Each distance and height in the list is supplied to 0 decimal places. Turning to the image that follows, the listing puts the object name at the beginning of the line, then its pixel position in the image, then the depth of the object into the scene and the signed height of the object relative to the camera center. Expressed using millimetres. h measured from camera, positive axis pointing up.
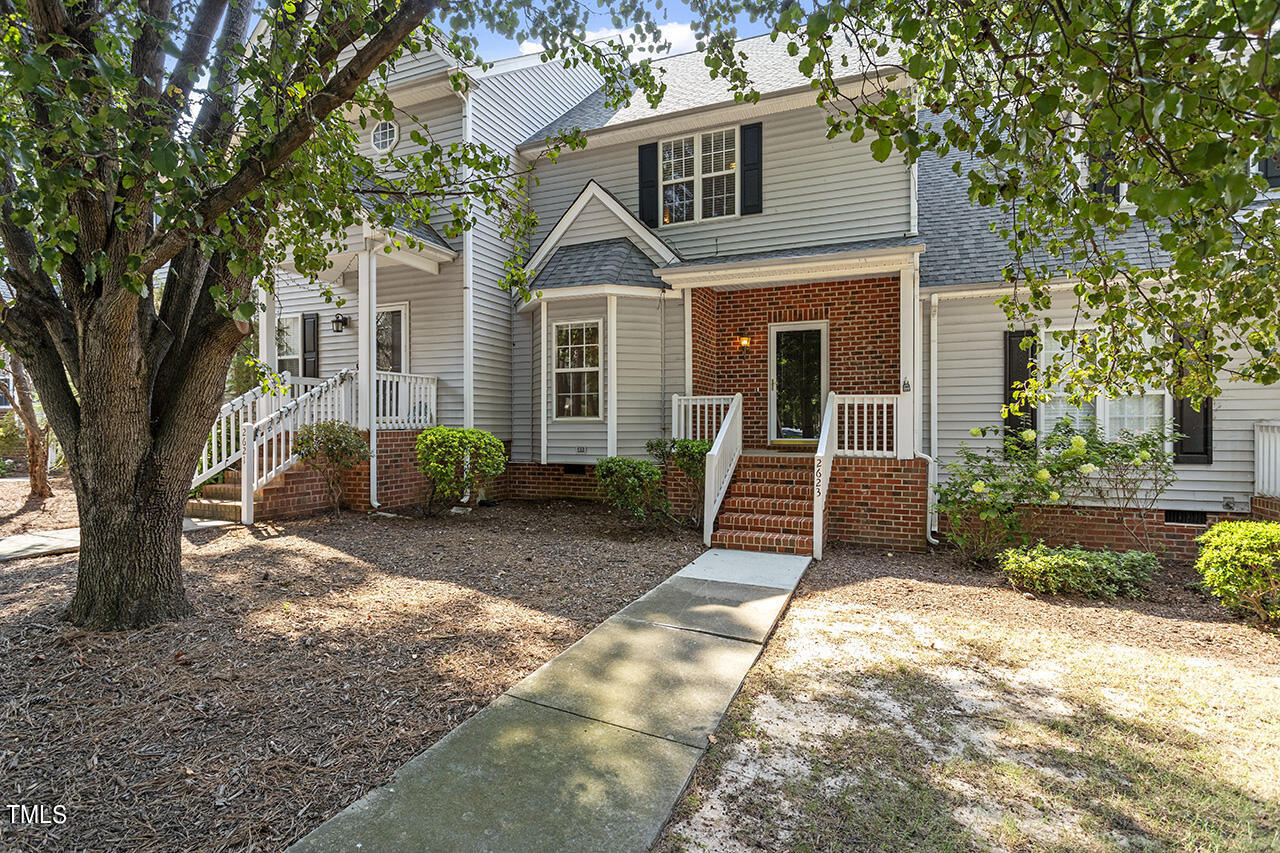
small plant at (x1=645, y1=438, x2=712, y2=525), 7645 -556
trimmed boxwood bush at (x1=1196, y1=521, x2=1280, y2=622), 4598 -1252
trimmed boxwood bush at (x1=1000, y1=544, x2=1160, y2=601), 5383 -1486
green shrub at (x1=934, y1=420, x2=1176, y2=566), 6637 -810
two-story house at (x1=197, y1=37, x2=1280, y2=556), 7430 +1481
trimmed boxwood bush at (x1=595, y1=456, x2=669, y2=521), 7422 -845
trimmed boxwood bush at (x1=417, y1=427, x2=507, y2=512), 7887 -577
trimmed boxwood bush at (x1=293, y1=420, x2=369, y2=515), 7539 -417
